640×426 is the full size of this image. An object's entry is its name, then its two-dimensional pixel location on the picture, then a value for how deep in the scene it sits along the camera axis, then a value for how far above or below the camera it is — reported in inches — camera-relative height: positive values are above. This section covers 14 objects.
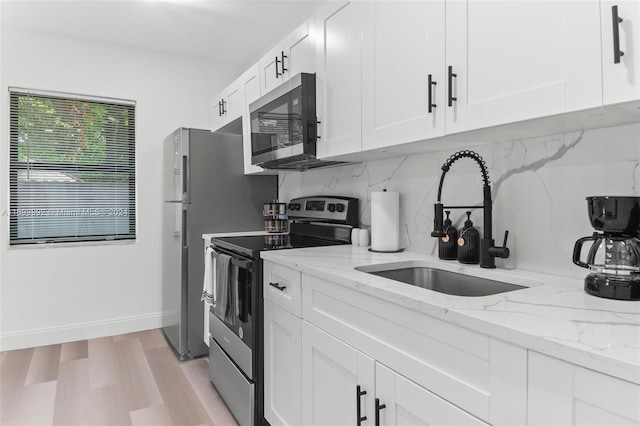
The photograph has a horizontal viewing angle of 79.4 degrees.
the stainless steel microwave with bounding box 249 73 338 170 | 82.0 +19.7
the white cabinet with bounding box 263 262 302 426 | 63.7 -24.0
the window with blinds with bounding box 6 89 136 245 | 124.6 +14.2
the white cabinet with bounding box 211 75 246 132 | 121.0 +35.5
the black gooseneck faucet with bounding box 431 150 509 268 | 54.9 -4.1
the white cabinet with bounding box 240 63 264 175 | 110.0 +32.2
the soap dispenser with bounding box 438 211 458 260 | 64.6 -5.5
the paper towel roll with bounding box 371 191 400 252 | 74.9 -2.2
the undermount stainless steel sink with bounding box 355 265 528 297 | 54.3 -10.9
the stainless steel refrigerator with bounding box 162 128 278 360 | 113.5 +0.4
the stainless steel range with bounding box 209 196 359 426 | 75.3 -19.0
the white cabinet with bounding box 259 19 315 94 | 83.2 +36.3
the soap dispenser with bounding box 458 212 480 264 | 59.6 -5.4
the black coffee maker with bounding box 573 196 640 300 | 37.6 -3.9
